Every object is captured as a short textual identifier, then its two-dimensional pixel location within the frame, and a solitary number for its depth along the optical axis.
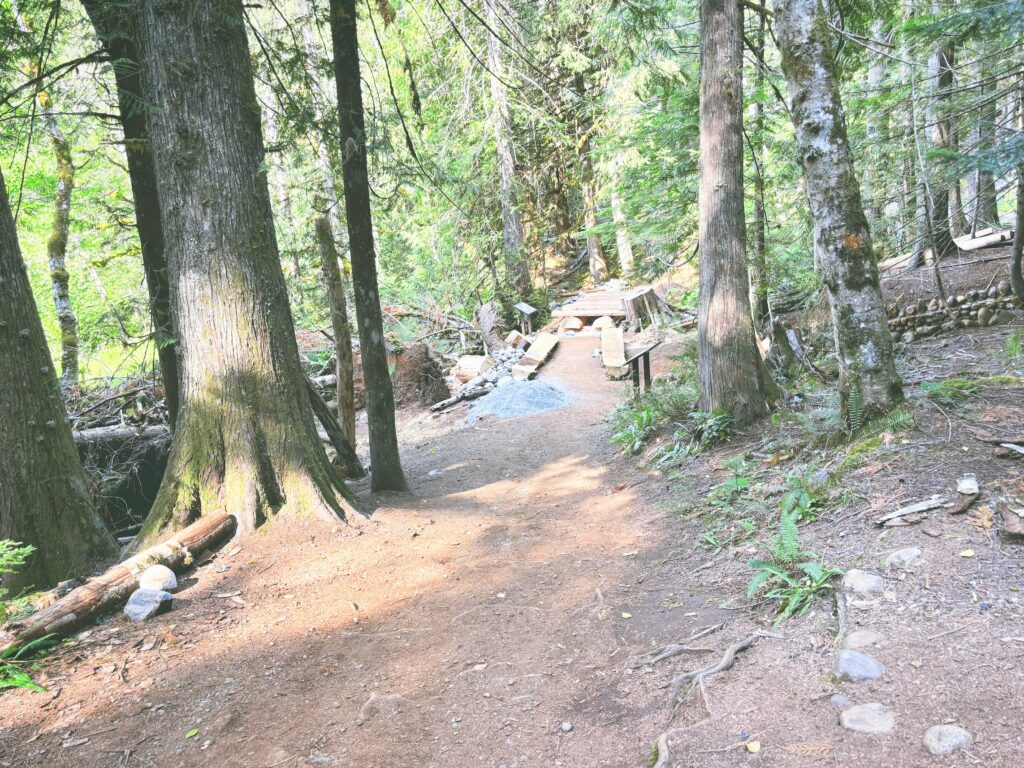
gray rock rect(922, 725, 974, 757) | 2.09
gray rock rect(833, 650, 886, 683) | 2.59
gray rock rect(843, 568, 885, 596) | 3.18
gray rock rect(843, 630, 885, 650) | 2.79
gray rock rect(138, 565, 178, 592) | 4.61
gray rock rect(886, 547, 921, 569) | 3.29
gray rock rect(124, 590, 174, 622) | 4.36
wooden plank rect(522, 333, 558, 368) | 16.44
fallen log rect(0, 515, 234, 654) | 3.88
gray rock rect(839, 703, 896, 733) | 2.29
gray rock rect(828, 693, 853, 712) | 2.47
